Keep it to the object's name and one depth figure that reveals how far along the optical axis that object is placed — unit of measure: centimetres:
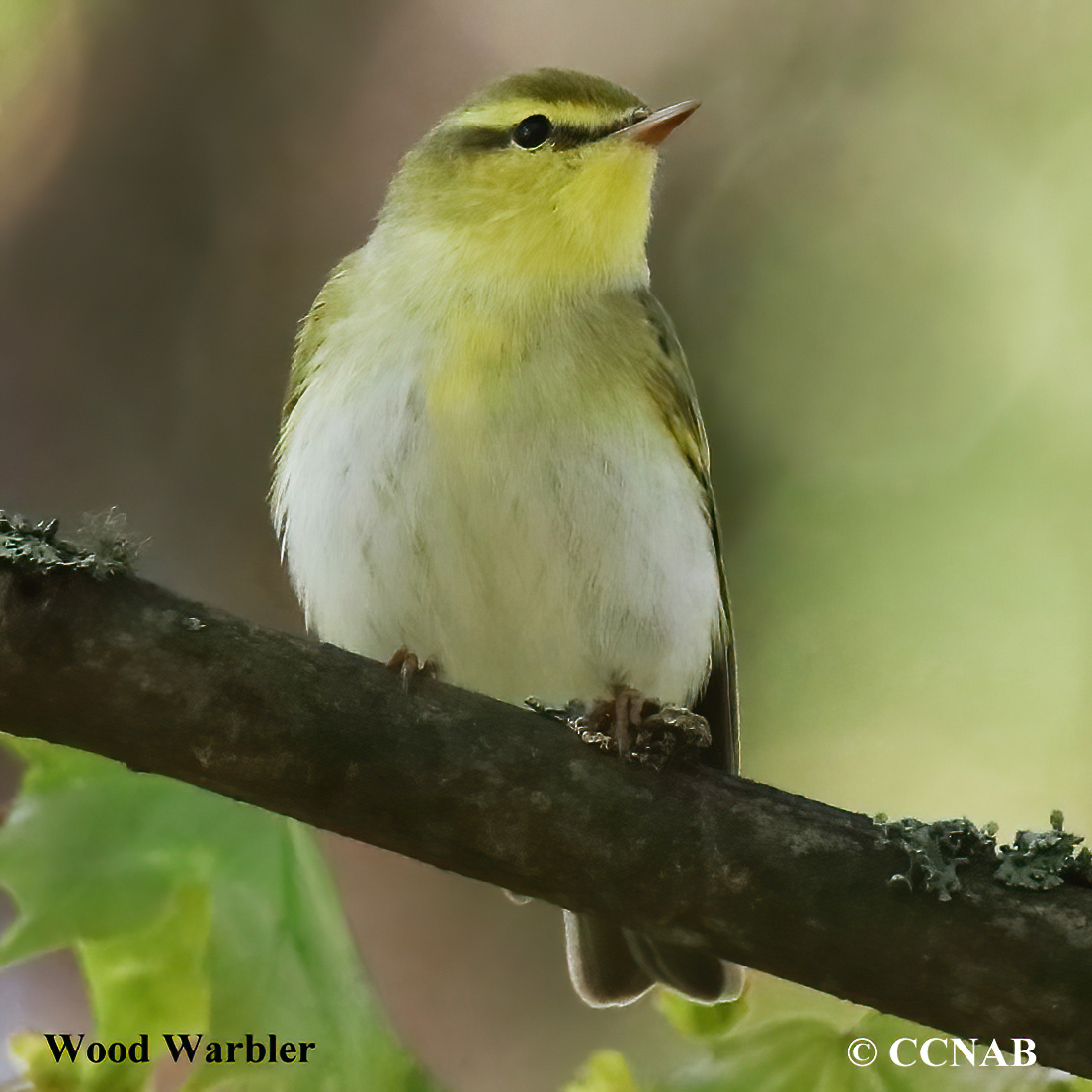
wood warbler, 313
